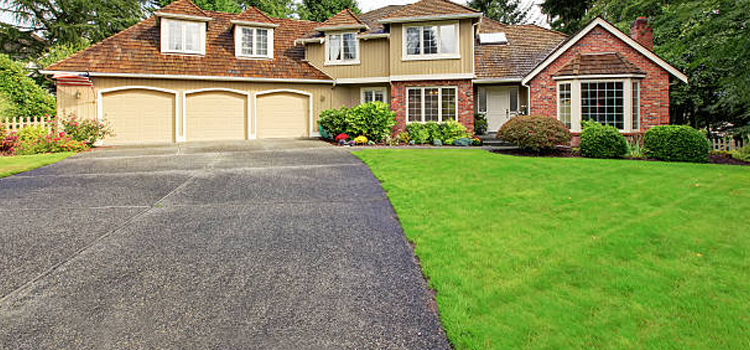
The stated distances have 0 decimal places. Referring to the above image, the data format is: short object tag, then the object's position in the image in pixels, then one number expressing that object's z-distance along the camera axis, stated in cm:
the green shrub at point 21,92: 1723
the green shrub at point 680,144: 1254
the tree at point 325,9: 3631
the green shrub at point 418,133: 1830
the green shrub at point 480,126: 2036
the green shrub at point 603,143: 1321
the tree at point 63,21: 2692
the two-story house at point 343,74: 1658
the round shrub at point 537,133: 1336
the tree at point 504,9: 3828
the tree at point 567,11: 3322
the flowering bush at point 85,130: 1584
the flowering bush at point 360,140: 1681
